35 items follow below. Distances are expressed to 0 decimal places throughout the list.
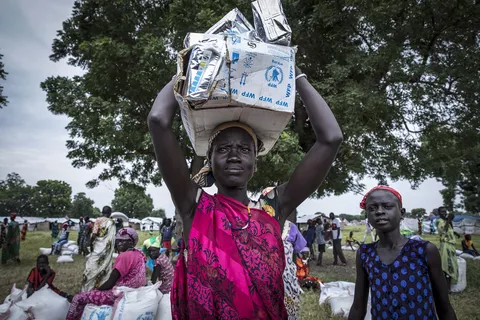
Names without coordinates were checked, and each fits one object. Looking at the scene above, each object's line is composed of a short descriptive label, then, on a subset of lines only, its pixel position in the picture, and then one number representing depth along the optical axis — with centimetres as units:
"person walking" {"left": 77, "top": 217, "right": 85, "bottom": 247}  1422
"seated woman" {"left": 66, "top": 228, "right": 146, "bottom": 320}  362
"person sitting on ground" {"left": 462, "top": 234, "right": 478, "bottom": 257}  1282
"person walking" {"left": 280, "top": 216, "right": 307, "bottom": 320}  263
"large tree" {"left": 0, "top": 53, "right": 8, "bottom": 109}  869
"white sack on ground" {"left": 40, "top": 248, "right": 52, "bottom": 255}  1390
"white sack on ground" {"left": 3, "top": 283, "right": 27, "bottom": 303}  410
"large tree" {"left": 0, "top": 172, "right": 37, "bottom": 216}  6828
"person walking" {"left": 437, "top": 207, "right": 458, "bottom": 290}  711
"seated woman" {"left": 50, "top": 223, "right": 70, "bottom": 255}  1372
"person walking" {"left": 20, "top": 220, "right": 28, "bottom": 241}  1978
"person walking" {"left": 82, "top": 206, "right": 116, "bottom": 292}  597
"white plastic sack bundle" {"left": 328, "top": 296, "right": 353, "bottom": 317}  498
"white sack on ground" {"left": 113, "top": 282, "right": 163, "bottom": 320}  337
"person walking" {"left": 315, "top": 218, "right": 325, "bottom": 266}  1228
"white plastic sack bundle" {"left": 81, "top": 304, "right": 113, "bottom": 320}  341
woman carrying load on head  132
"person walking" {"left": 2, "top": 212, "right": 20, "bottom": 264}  1144
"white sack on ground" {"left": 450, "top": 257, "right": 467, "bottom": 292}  701
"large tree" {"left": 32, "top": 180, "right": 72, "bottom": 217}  7051
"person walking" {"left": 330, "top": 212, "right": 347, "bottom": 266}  1184
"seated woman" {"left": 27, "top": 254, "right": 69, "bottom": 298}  507
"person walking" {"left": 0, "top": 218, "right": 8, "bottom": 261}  1142
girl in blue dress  216
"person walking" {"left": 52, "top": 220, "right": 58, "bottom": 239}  2094
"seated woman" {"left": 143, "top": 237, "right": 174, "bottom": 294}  450
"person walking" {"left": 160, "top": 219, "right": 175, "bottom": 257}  1127
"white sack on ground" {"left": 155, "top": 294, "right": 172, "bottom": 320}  362
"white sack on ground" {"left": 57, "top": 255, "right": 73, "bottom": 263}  1126
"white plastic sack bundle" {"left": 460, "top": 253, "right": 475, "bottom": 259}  1211
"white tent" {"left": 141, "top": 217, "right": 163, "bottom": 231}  4319
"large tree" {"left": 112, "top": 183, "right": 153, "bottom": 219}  7281
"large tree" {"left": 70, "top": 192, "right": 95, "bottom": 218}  7712
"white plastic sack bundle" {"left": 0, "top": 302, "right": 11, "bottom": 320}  372
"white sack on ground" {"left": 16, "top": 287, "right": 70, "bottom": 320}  393
